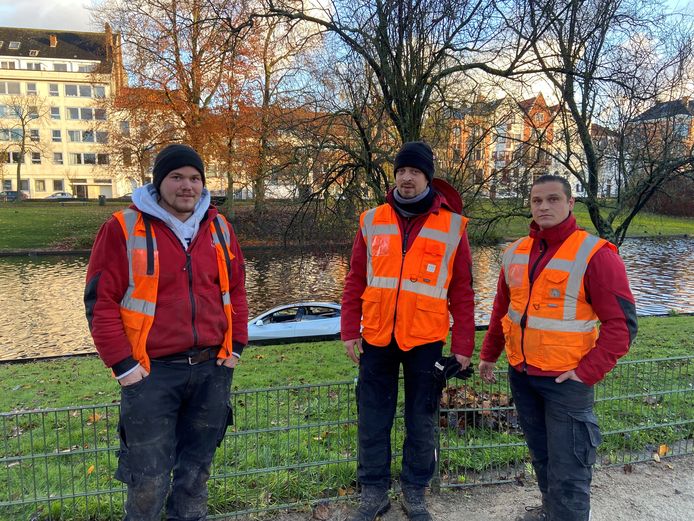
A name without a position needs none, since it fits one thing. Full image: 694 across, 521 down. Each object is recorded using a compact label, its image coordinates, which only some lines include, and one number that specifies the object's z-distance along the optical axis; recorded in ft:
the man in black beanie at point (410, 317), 9.91
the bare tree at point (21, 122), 169.99
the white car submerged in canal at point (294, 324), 41.34
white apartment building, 185.78
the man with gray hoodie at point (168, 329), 8.06
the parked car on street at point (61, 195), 177.17
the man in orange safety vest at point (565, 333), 8.55
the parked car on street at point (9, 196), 164.35
